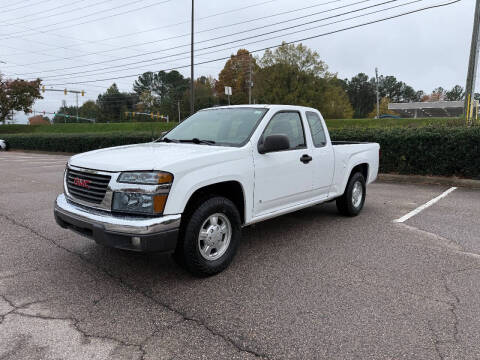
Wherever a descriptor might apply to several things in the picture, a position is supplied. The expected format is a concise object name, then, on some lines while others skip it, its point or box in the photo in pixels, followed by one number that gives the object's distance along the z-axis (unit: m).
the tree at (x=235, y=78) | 65.69
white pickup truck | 3.22
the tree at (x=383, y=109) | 86.77
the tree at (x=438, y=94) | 107.56
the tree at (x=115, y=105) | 107.06
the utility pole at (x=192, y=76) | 22.32
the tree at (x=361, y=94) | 109.31
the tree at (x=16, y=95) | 47.50
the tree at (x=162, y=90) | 90.25
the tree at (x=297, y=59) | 48.31
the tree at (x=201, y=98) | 70.81
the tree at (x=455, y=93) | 107.25
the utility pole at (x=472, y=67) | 13.31
